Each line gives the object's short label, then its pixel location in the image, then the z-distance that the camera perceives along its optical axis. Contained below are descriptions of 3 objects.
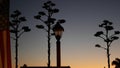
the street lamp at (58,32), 16.17
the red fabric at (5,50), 13.31
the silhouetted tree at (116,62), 67.01
